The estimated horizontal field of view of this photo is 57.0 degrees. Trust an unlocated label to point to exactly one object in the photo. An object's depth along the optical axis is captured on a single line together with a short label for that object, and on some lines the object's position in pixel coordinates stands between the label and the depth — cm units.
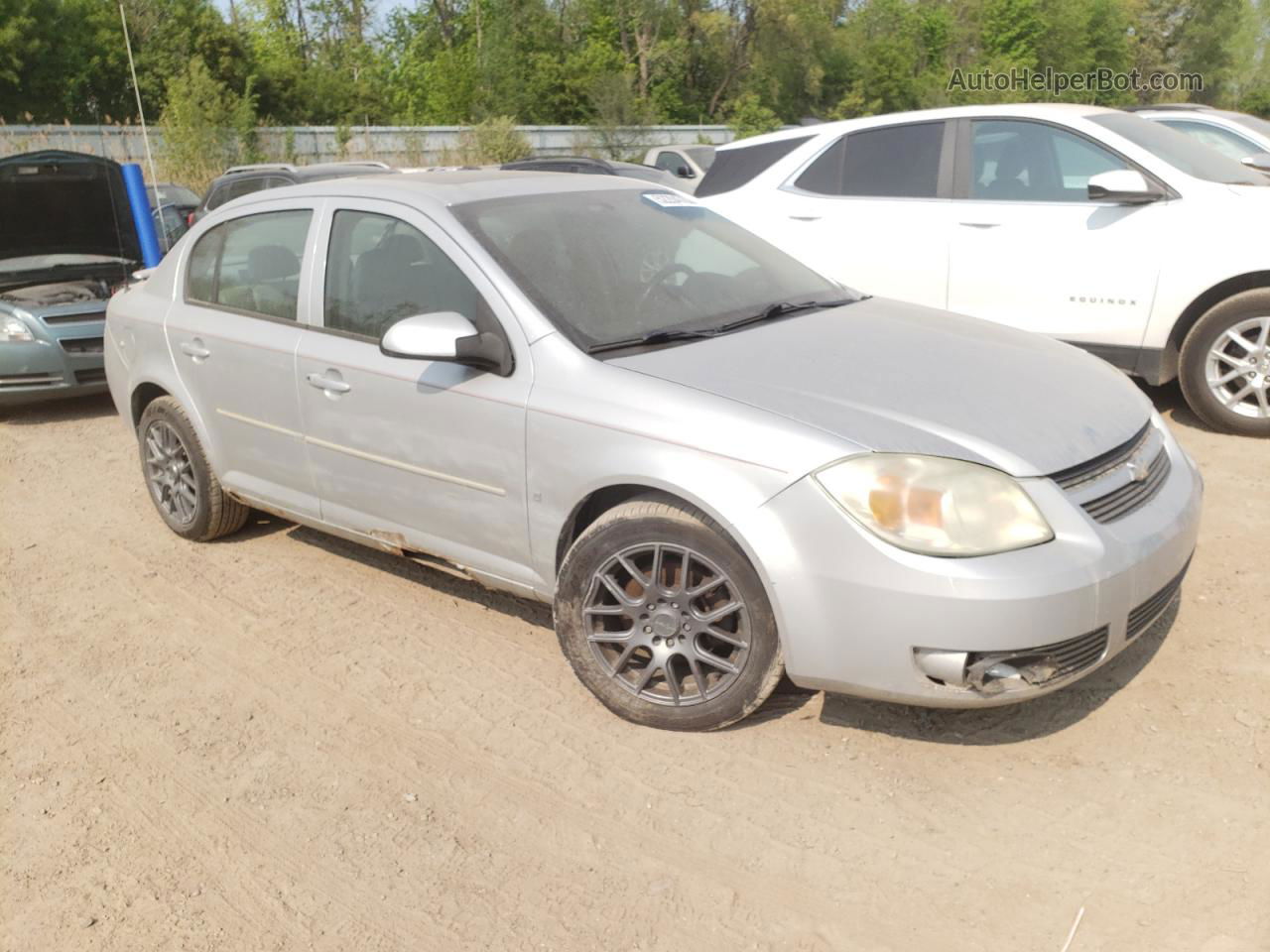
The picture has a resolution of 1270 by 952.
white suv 611
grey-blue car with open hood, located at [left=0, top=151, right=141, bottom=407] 803
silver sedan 308
